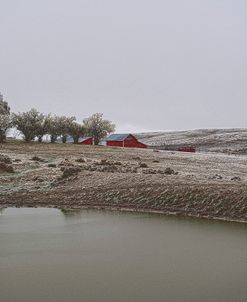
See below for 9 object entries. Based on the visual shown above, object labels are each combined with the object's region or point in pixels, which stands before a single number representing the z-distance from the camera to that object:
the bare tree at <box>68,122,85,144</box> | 93.06
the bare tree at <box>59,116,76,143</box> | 90.24
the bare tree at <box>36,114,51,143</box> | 80.81
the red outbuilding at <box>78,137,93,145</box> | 100.93
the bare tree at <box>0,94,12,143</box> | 73.69
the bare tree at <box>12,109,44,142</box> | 78.62
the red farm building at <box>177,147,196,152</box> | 100.32
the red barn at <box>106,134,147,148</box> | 102.81
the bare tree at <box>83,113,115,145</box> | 97.44
